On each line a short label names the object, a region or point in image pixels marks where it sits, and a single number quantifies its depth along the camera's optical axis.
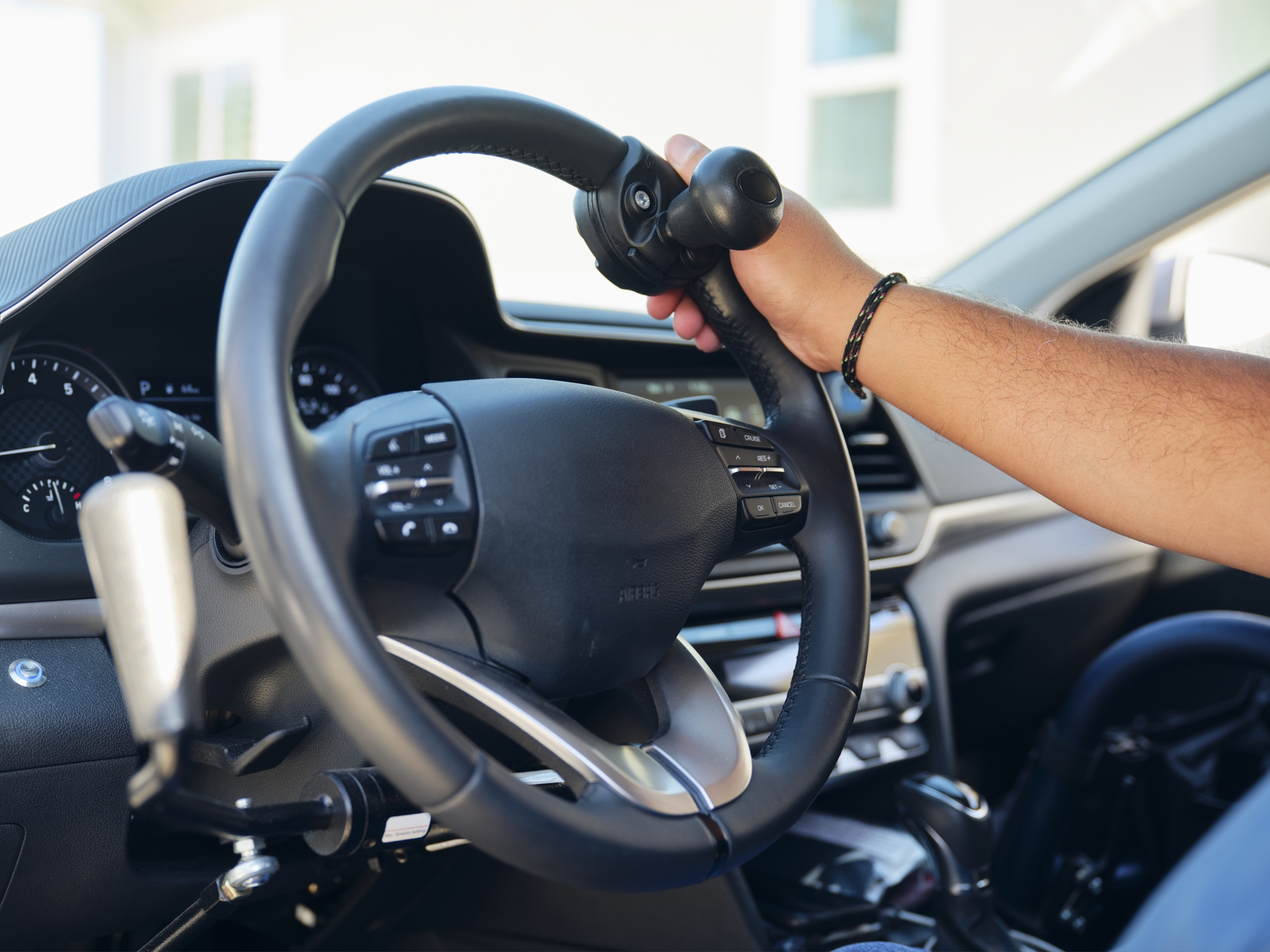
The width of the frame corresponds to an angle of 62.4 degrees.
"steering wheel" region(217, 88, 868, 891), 0.51
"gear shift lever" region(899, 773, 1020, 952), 1.21
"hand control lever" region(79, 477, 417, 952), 0.47
